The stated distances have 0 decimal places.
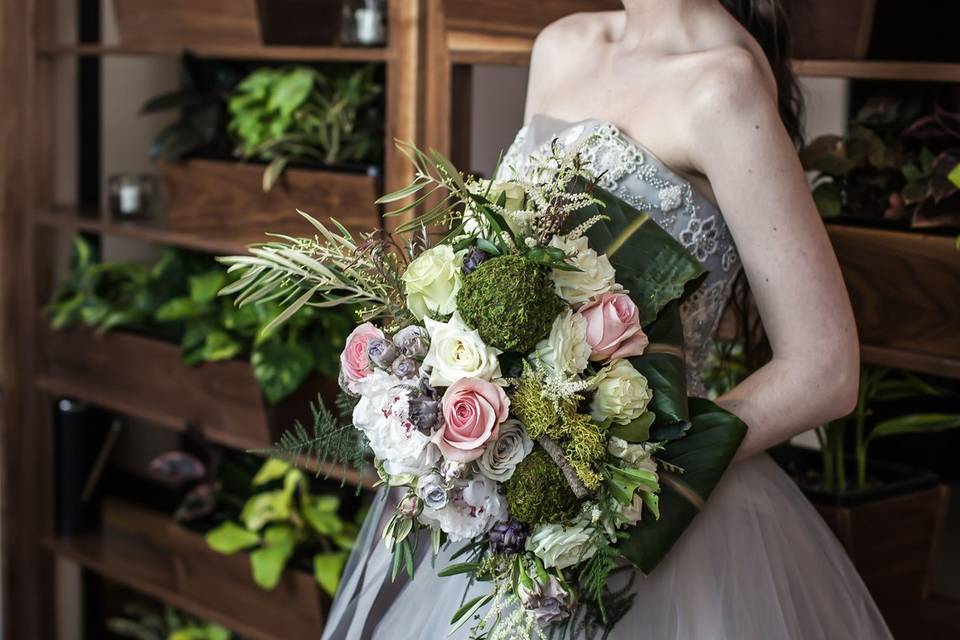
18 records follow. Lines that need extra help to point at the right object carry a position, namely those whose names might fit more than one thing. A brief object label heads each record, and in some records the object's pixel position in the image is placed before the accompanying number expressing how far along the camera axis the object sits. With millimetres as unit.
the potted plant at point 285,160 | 2451
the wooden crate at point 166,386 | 2641
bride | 1423
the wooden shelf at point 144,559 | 2748
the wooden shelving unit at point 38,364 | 2822
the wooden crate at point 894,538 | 1896
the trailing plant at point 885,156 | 1843
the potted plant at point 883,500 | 1898
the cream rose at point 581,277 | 1224
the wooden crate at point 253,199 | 2381
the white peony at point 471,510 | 1187
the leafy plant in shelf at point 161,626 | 3100
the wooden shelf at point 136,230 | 2656
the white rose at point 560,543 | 1197
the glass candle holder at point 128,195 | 3006
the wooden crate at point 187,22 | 2537
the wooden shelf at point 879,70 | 1696
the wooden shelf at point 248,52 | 2340
